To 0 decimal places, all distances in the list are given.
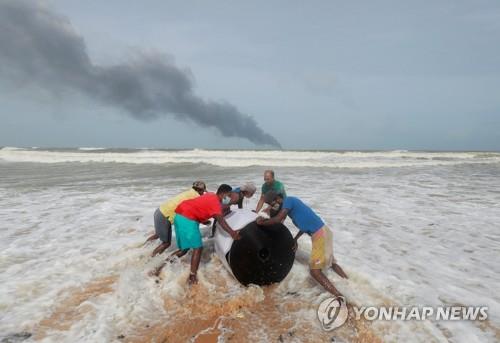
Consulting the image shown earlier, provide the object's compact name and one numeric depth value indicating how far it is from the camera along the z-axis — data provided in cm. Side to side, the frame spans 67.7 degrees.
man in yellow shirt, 660
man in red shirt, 579
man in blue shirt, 558
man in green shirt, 810
